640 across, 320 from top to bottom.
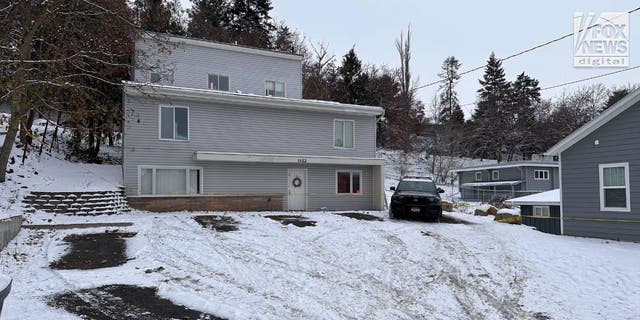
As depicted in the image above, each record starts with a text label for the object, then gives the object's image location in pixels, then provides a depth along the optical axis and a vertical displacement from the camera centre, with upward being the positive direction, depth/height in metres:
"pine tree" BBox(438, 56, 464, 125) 57.81 +10.66
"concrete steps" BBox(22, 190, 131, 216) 14.62 -0.83
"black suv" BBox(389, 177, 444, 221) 16.70 -1.00
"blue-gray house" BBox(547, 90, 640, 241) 13.20 +0.06
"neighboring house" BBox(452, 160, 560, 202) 36.81 -0.16
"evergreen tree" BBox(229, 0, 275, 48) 39.28 +14.45
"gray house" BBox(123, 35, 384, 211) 17.12 +1.62
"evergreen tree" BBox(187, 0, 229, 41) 35.53 +13.51
